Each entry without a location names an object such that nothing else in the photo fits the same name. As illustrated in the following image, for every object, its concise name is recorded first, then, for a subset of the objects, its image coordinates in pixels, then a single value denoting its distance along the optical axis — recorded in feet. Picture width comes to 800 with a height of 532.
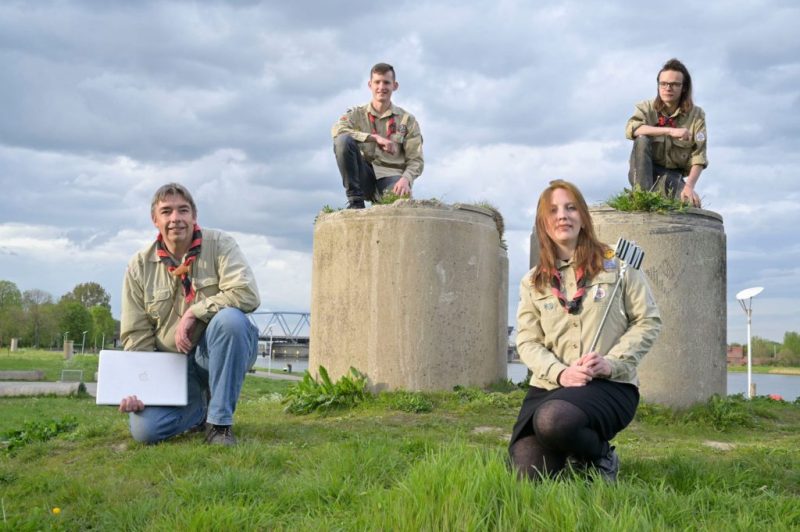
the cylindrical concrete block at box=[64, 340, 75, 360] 183.34
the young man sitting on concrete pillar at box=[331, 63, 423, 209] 24.45
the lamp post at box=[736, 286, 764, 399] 43.33
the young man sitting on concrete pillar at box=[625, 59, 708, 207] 23.66
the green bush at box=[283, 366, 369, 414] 22.12
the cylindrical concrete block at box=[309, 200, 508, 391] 22.61
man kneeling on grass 15.48
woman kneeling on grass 11.43
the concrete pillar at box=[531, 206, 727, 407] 22.86
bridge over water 184.44
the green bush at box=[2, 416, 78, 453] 18.15
